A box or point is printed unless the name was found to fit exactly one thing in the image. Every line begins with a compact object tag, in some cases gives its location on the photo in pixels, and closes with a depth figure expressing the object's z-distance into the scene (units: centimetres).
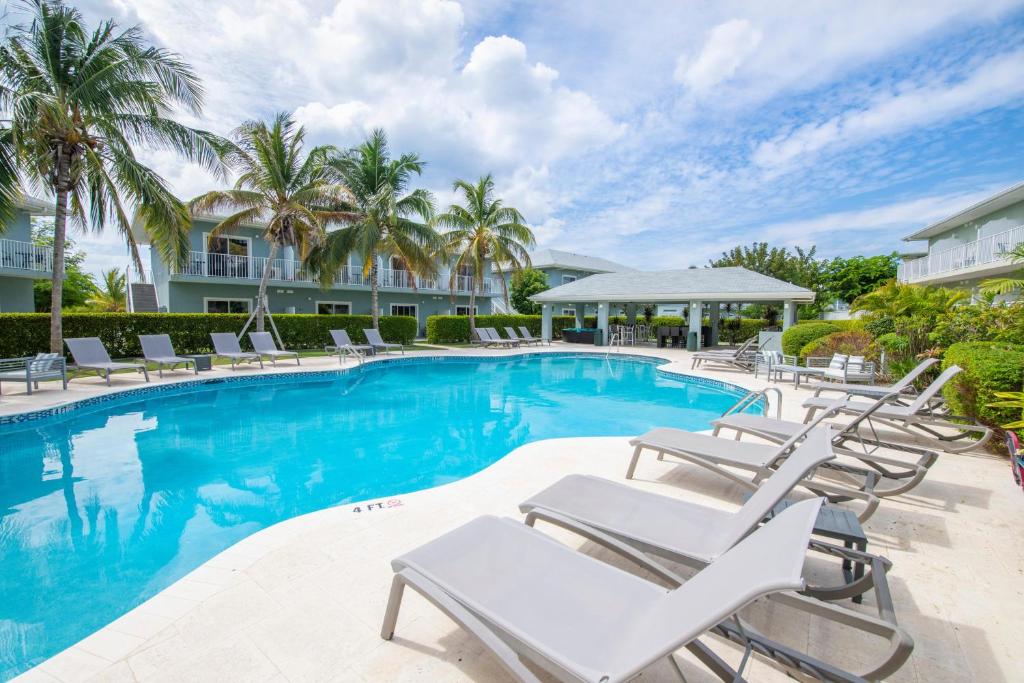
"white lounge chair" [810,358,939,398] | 668
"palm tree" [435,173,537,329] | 2253
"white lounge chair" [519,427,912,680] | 229
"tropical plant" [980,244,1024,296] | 841
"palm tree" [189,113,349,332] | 1673
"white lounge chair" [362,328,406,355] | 1838
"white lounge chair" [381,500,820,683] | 153
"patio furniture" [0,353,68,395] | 987
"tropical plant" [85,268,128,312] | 3231
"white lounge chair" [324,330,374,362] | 1690
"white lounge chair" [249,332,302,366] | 1510
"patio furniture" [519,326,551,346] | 2442
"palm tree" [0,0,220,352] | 1074
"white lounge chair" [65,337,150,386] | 1130
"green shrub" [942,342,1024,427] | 572
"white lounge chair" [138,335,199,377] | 1263
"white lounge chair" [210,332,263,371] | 1435
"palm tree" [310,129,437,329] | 1869
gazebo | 2023
